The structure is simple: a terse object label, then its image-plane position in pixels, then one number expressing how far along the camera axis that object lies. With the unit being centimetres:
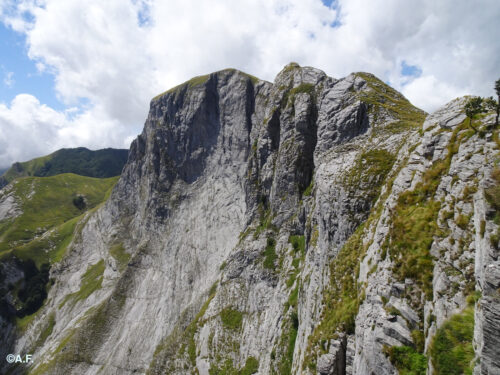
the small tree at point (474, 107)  1749
